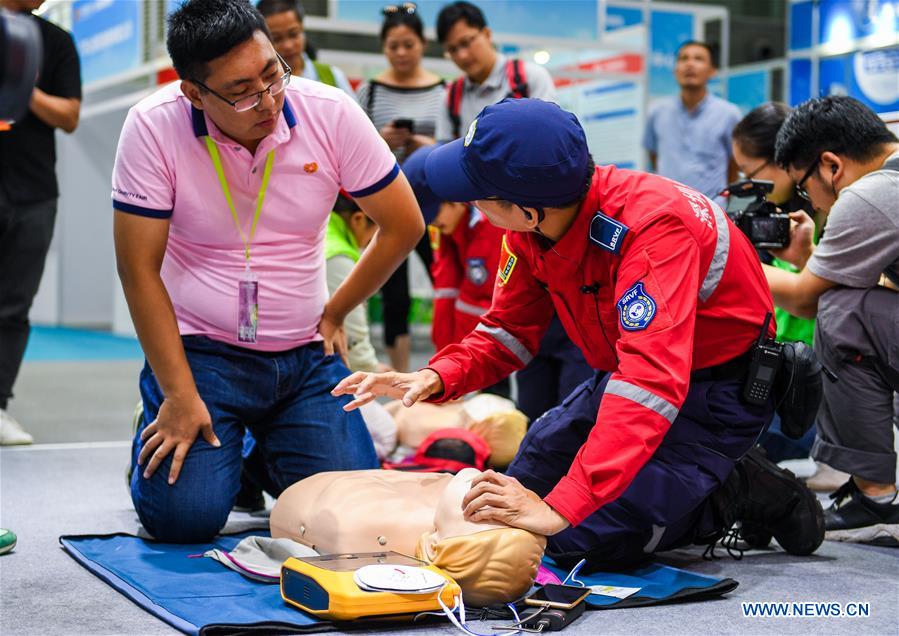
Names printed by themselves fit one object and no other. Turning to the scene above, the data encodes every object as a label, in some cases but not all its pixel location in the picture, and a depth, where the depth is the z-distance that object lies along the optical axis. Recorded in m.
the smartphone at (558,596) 1.92
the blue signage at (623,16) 8.77
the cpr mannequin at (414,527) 1.91
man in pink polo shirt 2.37
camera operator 2.64
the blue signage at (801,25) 10.72
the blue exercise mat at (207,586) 1.85
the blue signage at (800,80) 10.55
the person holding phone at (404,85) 4.48
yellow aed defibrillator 1.81
